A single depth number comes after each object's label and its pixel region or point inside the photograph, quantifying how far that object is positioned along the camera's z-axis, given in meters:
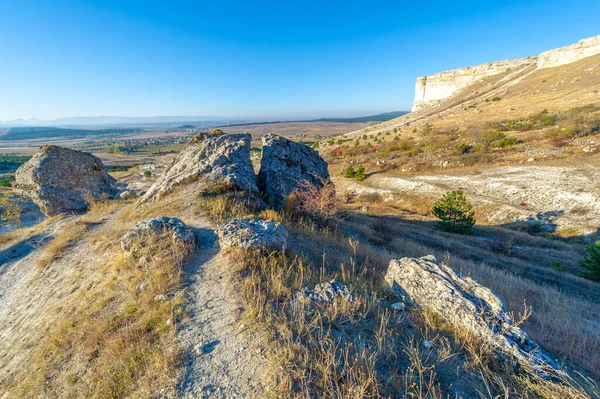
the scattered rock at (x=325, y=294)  4.68
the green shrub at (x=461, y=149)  36.06
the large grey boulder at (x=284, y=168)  14.16
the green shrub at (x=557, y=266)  13.77
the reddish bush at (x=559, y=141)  30.22
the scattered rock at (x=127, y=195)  19.26
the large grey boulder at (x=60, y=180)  18.64
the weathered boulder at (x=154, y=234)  6.70
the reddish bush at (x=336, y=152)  51.81
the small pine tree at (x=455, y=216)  18.64
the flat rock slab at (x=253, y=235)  6.06
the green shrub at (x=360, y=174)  35.34
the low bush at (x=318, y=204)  10.83
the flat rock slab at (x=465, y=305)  3.95
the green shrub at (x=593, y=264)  12.16
